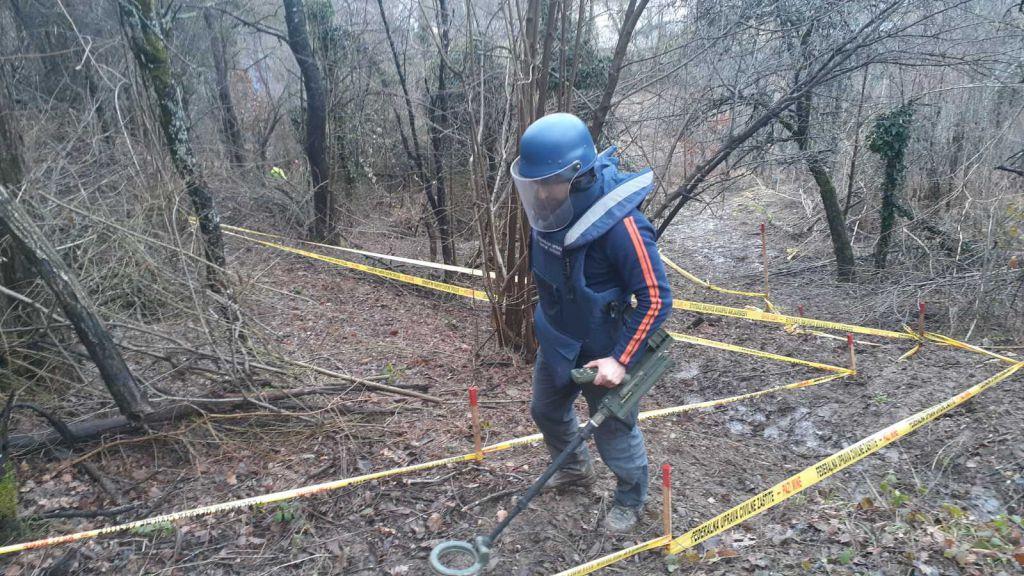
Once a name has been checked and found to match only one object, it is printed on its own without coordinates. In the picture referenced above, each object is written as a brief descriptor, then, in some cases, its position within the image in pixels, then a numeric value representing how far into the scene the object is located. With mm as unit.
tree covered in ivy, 8891
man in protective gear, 2844
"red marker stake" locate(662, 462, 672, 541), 3055
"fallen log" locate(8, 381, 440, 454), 3936
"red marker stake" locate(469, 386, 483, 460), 3873
